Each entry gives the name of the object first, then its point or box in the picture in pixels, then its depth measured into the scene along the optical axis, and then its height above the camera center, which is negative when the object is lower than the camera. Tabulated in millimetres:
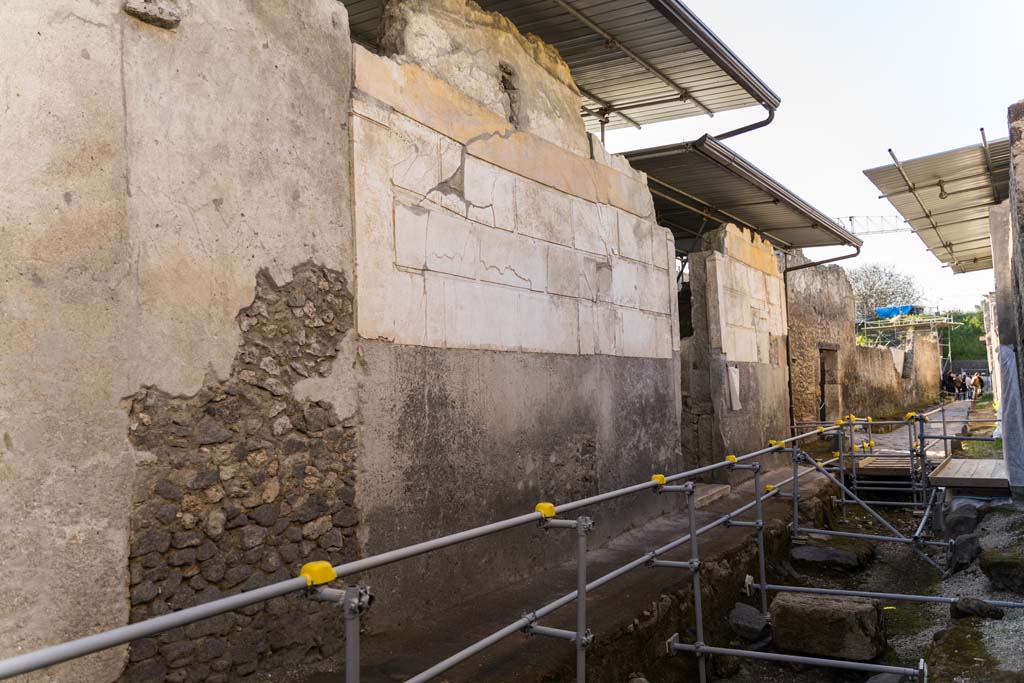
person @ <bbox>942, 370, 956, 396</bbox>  29016 -522
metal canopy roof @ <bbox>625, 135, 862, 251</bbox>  7871 +2172
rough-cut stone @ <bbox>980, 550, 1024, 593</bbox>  5223 -1320
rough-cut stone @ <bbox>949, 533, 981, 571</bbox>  6391 -1465
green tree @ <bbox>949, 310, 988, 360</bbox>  38219 +1407
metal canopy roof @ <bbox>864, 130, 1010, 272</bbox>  8211 +2068
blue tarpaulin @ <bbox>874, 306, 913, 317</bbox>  32906 +2558
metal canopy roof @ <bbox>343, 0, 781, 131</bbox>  5957 +2742
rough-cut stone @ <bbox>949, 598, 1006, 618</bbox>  4910 -1481
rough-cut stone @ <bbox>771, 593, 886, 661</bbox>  5027 -1598
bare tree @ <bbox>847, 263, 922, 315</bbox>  42938 +4593
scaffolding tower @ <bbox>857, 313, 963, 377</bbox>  31203 +1857
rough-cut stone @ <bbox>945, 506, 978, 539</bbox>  7252 -1383
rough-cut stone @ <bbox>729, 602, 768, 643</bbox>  5777 -1775
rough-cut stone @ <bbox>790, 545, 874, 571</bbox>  7371 -1678
